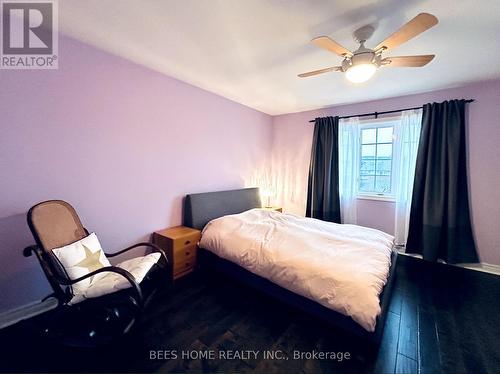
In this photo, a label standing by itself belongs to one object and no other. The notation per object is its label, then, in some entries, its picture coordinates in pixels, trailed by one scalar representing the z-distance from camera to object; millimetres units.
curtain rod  3336
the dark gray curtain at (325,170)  3900
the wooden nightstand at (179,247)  2514
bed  1601
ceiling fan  1544
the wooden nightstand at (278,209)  4319
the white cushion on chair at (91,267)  1604
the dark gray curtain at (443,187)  2926
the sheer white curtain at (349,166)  3773
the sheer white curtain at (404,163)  3256
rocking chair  1574
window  3582
